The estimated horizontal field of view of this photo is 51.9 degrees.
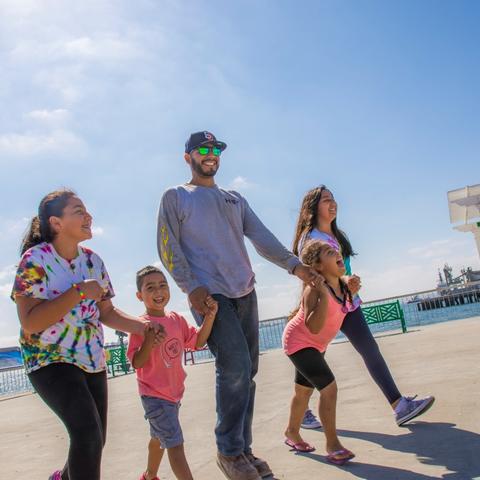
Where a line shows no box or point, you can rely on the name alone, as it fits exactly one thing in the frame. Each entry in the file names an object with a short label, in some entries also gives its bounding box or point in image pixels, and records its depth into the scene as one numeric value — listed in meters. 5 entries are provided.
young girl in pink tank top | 3.16
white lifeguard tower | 13.99
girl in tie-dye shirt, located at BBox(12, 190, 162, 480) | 2.26
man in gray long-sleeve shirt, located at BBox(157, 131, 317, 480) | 2.84
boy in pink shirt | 2.85
